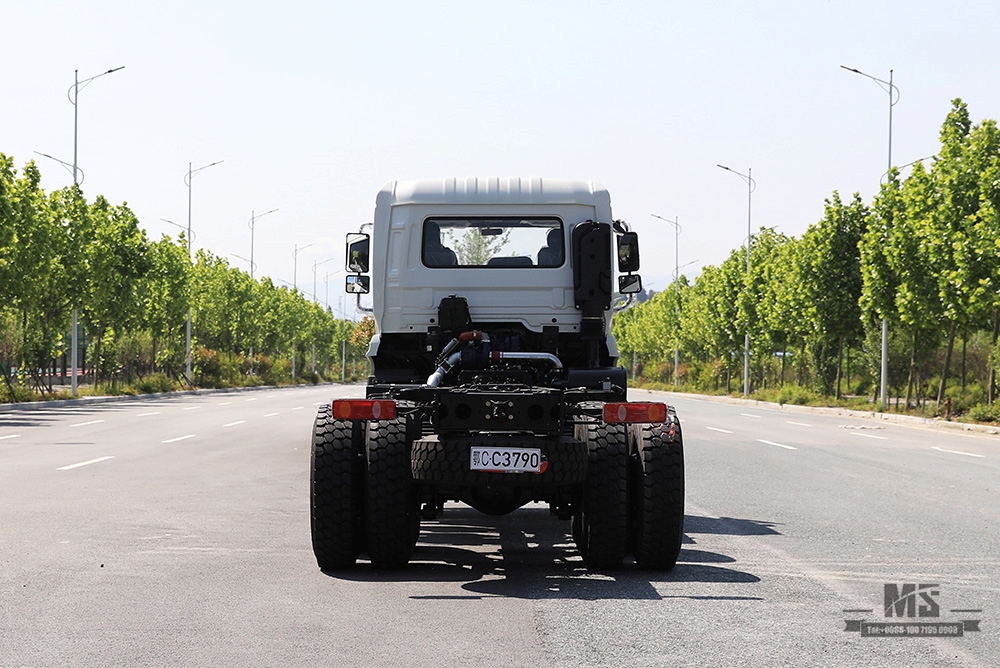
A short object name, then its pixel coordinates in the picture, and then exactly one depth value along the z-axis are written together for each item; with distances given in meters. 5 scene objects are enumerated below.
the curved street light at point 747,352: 66.69
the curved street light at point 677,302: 91.41
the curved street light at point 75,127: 50.75
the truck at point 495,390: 8.42
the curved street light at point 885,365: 43.28
